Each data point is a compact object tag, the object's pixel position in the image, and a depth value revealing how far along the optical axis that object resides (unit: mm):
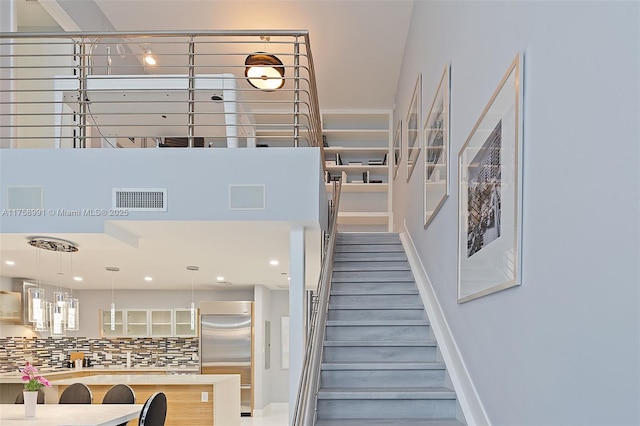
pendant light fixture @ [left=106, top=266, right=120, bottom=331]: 7796
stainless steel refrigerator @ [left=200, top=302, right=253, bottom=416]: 11039
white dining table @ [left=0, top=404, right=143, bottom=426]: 4801
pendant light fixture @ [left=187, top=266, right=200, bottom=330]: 7855
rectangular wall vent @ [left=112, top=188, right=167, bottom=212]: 4523
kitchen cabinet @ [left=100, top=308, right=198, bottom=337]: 11609
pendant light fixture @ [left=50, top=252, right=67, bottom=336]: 5875
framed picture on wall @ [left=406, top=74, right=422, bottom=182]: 6156
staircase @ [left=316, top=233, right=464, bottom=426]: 3934
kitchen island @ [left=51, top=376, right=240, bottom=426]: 7359
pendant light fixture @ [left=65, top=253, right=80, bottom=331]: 6125
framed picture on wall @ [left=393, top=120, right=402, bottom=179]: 8367
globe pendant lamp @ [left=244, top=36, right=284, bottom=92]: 6359
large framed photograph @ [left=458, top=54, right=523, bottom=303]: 2531
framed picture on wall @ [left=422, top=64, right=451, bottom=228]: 4320
